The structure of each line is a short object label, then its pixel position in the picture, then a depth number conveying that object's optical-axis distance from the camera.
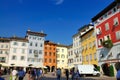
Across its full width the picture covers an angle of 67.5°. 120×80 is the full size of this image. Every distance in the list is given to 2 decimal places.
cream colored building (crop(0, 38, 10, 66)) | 33.34
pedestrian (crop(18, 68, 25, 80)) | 7.35
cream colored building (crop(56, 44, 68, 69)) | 40.83
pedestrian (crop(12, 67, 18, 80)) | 7.37
